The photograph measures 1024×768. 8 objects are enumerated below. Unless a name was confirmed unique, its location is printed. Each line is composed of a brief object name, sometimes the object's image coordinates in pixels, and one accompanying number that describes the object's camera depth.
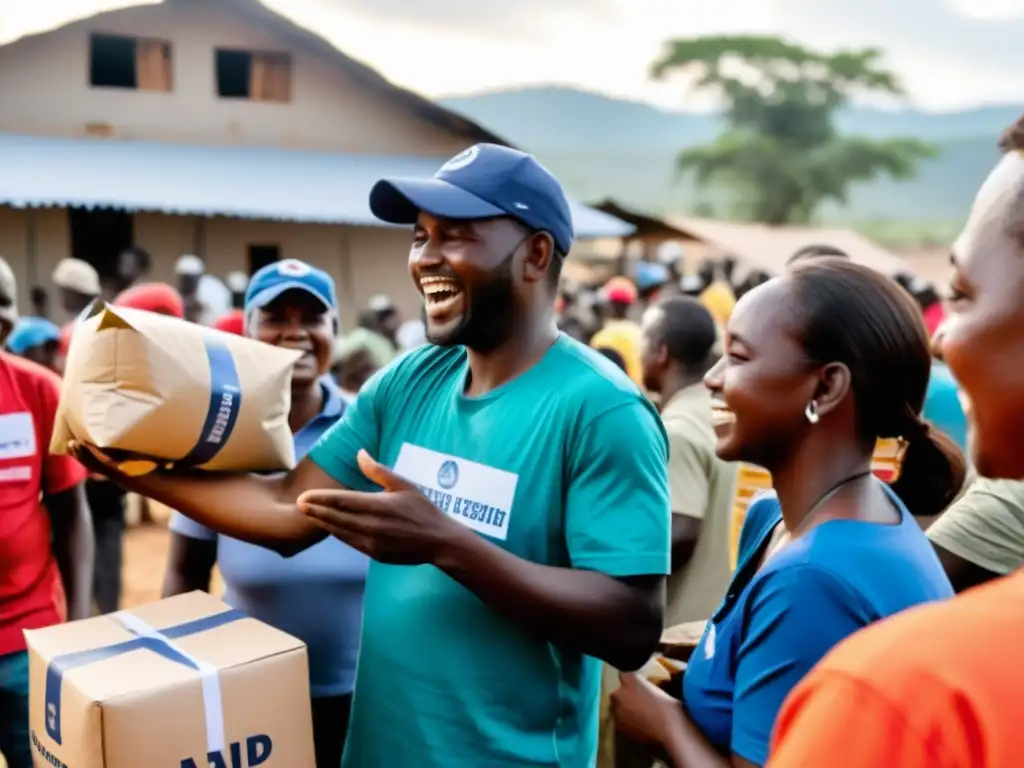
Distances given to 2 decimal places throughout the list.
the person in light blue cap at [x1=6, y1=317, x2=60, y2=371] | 5.01
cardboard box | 1.49
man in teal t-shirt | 1.52
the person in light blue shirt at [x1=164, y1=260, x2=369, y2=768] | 2.22
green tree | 38.94
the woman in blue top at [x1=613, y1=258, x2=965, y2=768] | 1.21
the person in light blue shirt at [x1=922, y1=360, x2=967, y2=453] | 3.36
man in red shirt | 2.39
